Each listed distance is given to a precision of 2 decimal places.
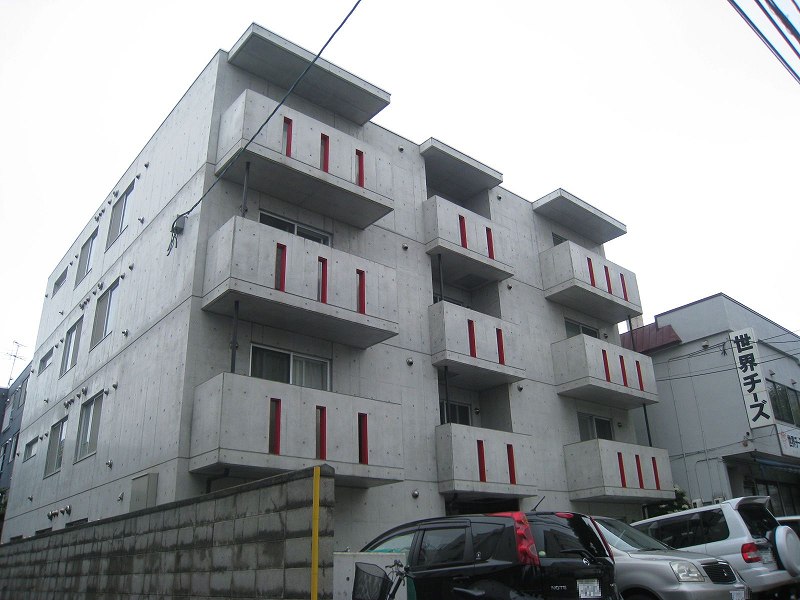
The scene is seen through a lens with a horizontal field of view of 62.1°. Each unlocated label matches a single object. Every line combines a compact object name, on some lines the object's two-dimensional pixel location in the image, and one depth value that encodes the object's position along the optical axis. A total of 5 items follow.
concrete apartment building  12.02
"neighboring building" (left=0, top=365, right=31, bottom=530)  31.56
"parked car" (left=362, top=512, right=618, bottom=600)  6.57
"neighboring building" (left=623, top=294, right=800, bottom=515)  19.98
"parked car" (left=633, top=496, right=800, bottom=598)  9.28
